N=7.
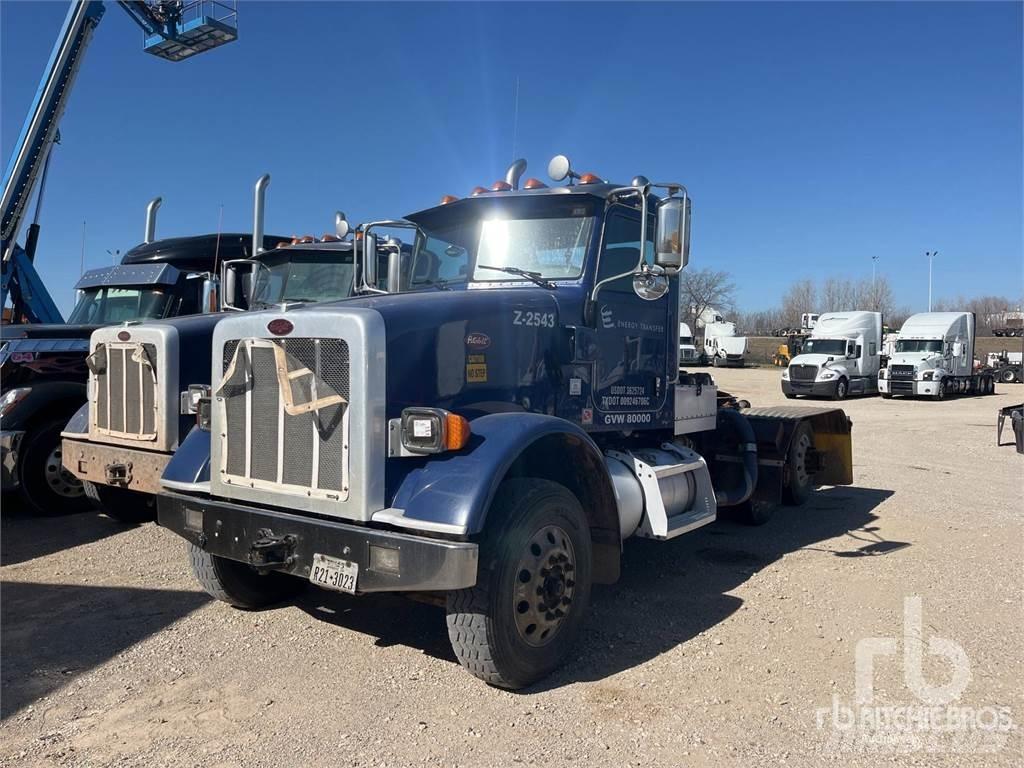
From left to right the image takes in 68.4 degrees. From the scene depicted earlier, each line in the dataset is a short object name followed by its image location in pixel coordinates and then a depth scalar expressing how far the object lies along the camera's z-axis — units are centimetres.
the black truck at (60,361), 716
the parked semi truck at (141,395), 564
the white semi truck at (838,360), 2753
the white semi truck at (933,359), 2728
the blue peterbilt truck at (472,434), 349
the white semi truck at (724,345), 5162
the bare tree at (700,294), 6906
